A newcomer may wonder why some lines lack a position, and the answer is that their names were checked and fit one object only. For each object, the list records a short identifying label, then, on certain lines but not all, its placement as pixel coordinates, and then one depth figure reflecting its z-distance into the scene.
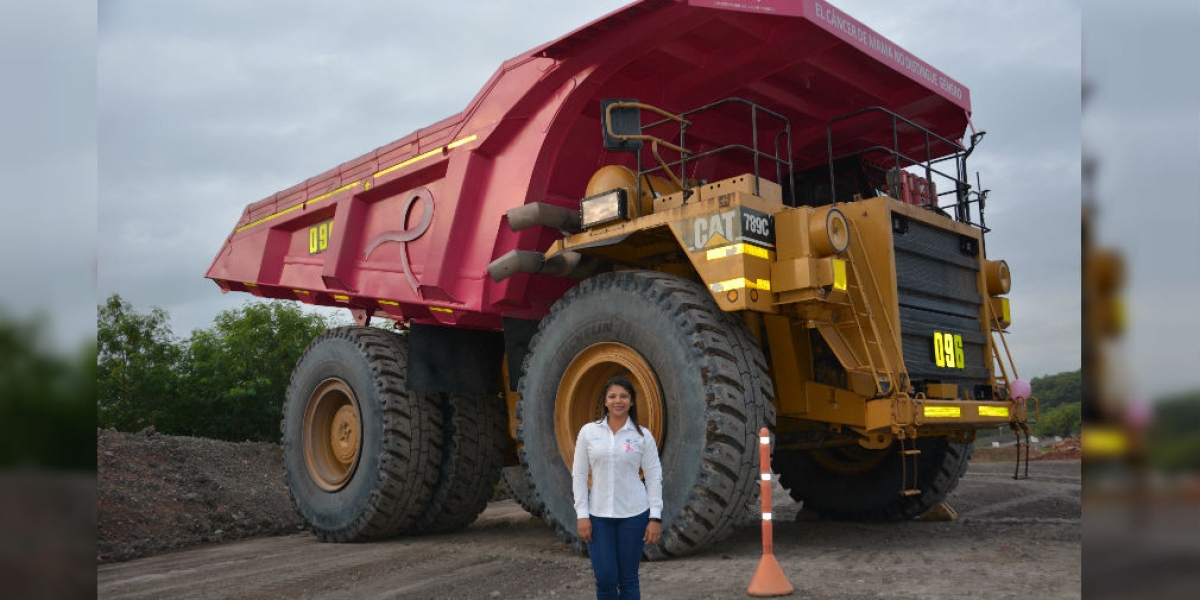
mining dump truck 5.71
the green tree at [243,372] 23.61
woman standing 4.01
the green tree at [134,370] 23.48
